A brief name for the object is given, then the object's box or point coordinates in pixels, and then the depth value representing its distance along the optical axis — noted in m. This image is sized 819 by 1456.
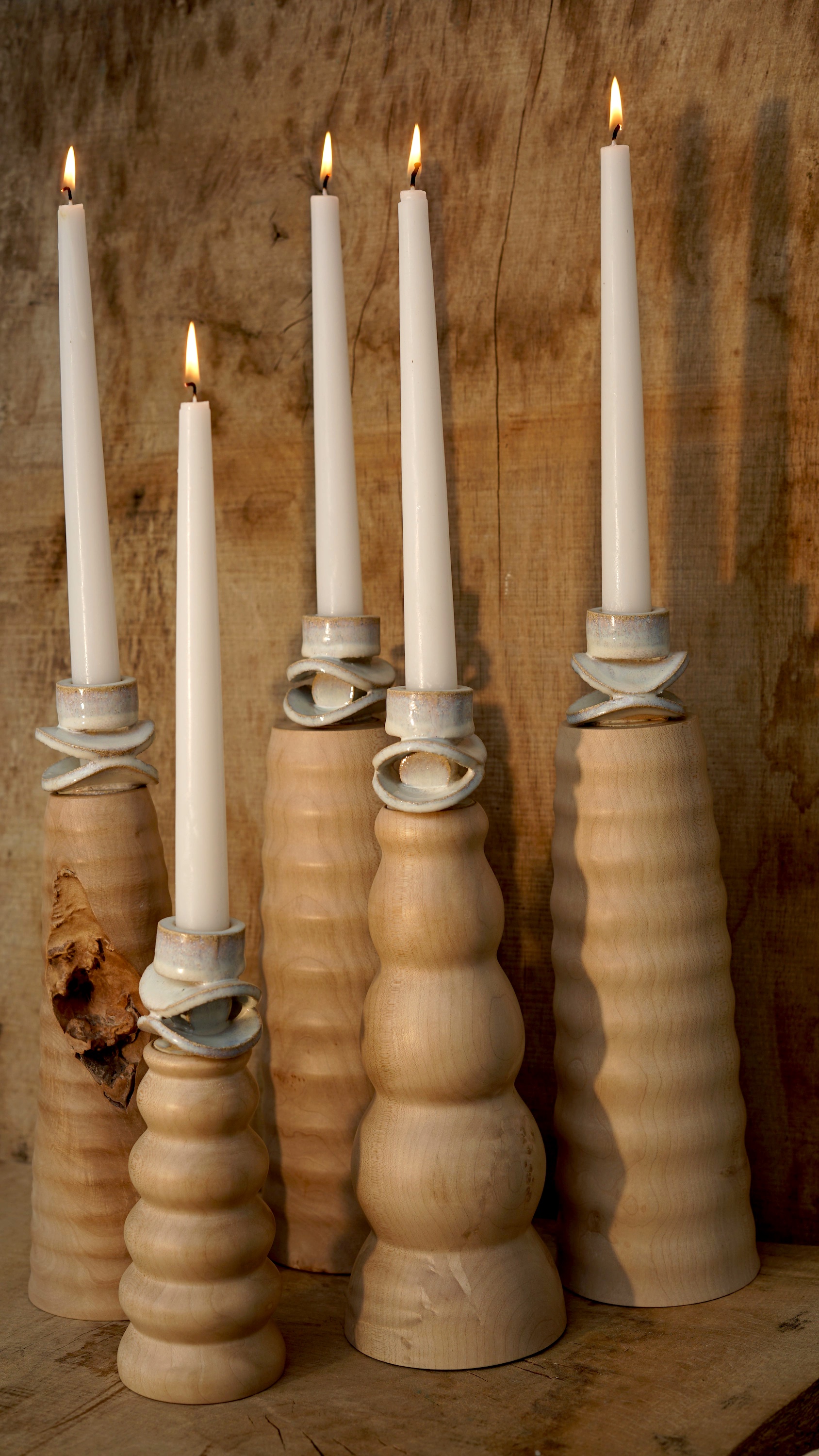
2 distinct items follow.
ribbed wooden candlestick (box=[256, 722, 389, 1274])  1.82
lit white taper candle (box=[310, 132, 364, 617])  1.83
